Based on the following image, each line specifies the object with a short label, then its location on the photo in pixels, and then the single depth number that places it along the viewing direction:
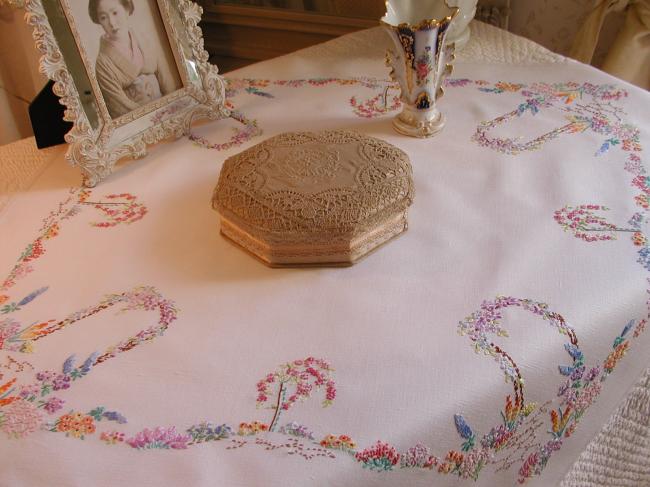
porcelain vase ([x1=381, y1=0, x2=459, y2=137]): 0.88
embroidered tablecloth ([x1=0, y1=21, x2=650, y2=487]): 0.57
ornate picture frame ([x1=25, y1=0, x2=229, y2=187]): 0.80
